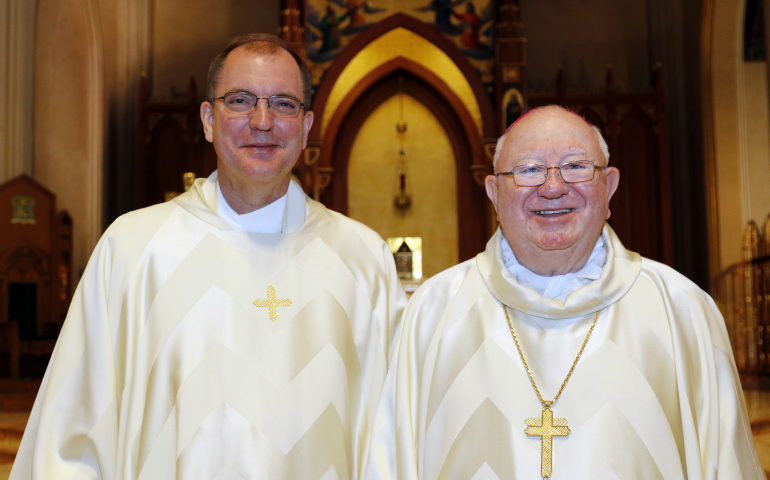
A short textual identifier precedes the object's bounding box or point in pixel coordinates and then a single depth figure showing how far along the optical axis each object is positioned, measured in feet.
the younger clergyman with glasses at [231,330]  7.76
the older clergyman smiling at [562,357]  6.96
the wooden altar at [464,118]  33.73
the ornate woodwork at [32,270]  27.30
